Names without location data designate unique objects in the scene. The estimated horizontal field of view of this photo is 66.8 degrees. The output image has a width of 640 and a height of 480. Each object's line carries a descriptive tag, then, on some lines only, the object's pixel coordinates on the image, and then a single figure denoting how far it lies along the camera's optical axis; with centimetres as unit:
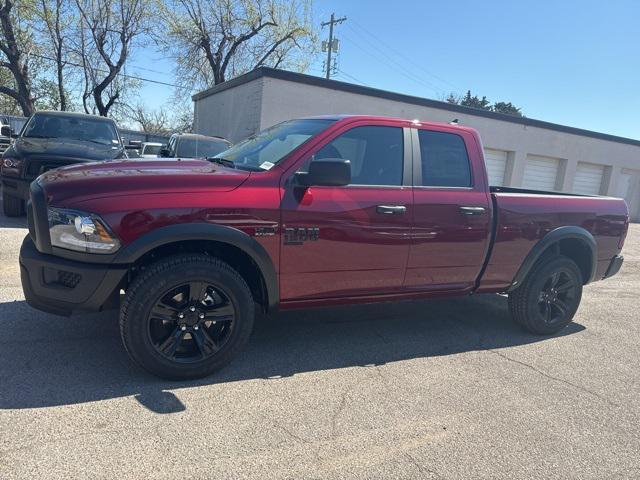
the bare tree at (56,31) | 2183
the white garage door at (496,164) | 1933
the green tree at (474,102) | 5616
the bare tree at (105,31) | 2298
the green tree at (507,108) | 5366
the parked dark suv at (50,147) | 775
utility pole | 3872
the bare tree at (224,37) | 2522
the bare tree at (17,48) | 1995
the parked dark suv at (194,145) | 1047
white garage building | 1383
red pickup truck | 309
